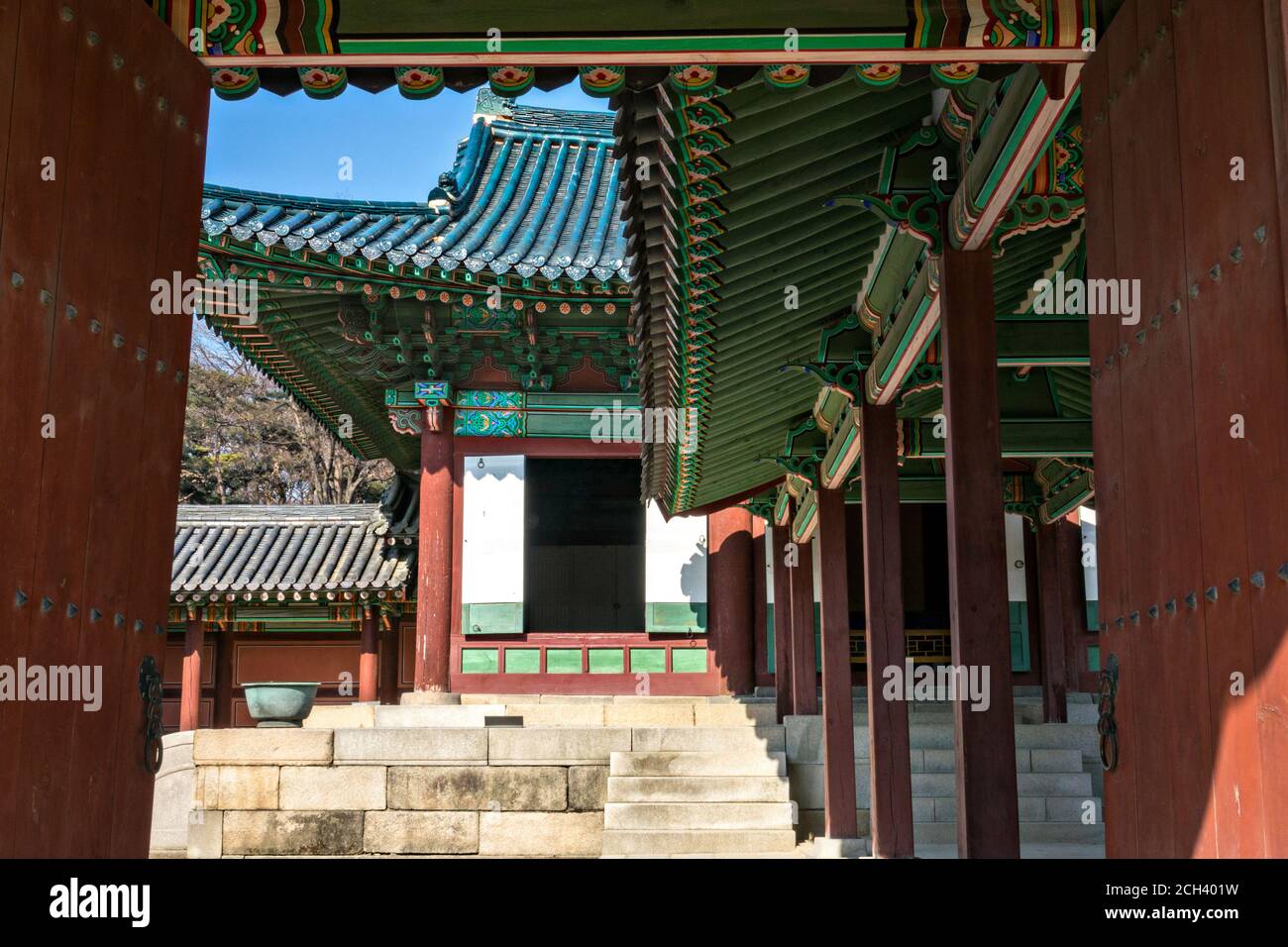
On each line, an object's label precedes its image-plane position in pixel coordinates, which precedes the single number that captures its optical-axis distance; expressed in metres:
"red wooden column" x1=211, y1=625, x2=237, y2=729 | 17.39
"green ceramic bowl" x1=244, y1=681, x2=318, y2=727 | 11.43
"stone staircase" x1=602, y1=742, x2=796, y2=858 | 9.54
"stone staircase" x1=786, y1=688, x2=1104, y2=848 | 9.94
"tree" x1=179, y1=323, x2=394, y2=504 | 29.06
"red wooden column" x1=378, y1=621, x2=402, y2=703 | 17.23
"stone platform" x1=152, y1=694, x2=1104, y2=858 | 10.12
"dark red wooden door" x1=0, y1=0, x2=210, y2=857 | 2.94
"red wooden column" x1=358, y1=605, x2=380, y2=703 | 16.61
